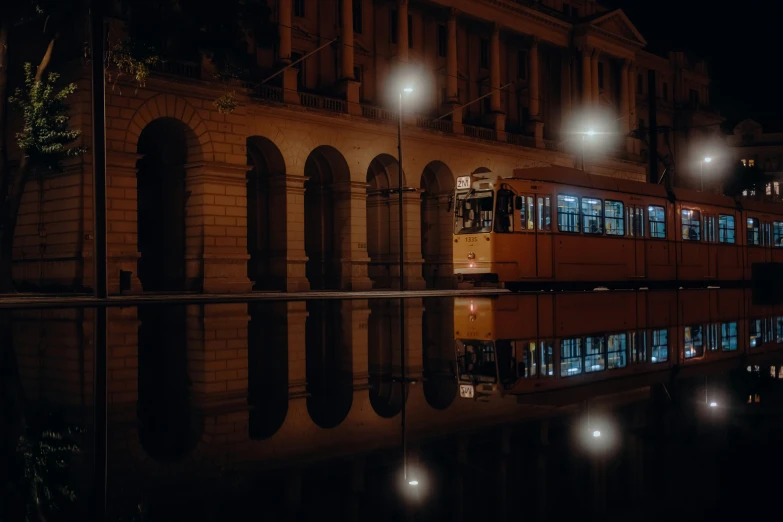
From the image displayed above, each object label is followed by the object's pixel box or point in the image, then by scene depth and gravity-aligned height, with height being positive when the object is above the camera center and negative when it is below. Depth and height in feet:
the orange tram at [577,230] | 93.63 +5.54
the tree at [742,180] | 321.73 +36.37
